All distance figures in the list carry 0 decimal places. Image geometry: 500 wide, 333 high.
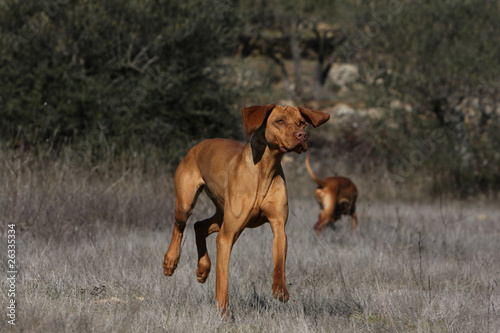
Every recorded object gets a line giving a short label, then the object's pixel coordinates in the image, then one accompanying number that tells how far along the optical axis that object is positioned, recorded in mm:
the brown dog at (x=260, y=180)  7520
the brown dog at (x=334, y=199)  18469
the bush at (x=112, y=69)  22047
